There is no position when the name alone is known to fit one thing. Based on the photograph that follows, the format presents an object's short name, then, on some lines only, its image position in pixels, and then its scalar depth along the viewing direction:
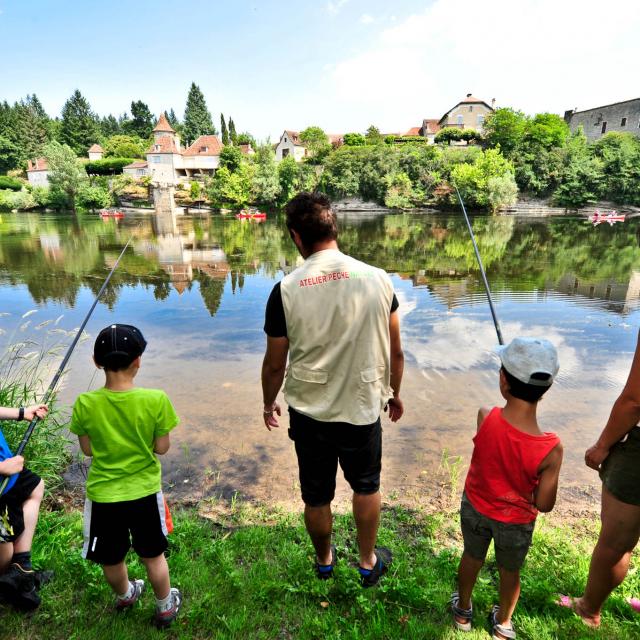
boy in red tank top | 1.76
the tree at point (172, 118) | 108.14
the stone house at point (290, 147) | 62.03
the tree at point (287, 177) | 49.47
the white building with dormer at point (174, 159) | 56.38
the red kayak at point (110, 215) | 40.26
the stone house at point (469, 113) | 57.88
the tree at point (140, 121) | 85.38
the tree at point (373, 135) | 57.05
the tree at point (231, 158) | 52.25
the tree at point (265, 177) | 48.31
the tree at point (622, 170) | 41.44
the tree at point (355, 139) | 57.28
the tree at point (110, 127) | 86.60
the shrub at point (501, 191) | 40.66
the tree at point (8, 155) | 67.06
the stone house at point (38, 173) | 58.91
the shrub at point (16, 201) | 48.16
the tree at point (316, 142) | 54.38
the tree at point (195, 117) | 82.06
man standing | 2.04
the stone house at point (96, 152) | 67.62
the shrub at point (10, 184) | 55.66
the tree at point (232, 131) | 68.94
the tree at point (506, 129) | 47.53
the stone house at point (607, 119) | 48.88
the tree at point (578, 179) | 42.88
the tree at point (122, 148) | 67.94
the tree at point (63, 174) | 47.88
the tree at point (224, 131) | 67.88
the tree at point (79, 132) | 74.62
